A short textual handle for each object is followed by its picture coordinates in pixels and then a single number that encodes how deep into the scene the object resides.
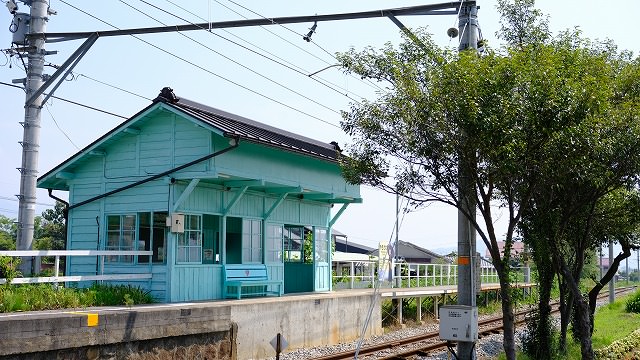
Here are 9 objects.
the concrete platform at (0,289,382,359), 10.69
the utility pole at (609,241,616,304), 35.74
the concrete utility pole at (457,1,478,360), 10.93
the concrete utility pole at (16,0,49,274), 14.04
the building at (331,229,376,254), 61.94
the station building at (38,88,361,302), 16.17
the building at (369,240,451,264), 65.62
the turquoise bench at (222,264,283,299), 17.31
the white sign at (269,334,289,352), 11.46
